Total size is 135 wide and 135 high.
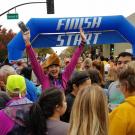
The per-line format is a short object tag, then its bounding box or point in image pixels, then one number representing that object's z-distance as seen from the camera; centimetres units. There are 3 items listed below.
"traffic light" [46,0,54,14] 756
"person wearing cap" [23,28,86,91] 313
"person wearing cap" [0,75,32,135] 205
